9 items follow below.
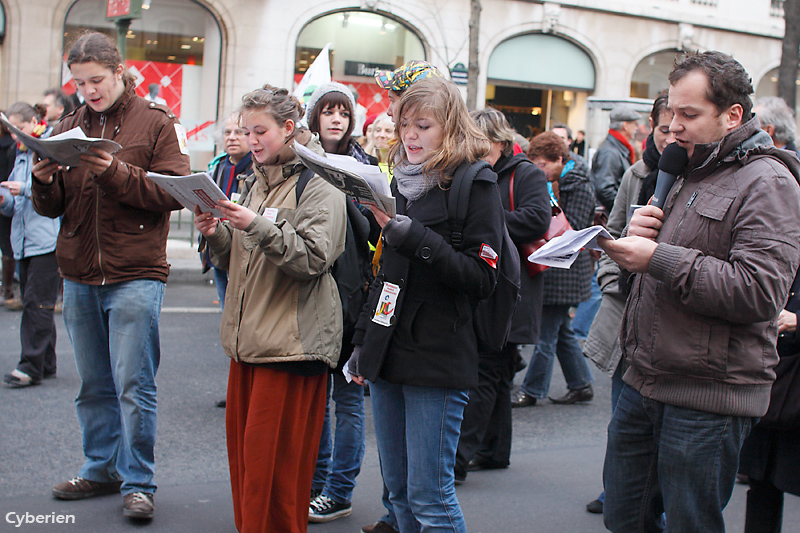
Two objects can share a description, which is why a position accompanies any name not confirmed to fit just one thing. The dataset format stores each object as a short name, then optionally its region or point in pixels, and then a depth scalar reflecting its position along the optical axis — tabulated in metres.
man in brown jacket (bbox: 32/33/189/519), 3.76
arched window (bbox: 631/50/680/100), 20.98
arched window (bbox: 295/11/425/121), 17.75
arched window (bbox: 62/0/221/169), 16.23
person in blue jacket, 5.98
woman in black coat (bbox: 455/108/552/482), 4.50
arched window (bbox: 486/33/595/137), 19.70
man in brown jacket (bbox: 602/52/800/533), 2.31
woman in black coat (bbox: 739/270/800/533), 3.19
